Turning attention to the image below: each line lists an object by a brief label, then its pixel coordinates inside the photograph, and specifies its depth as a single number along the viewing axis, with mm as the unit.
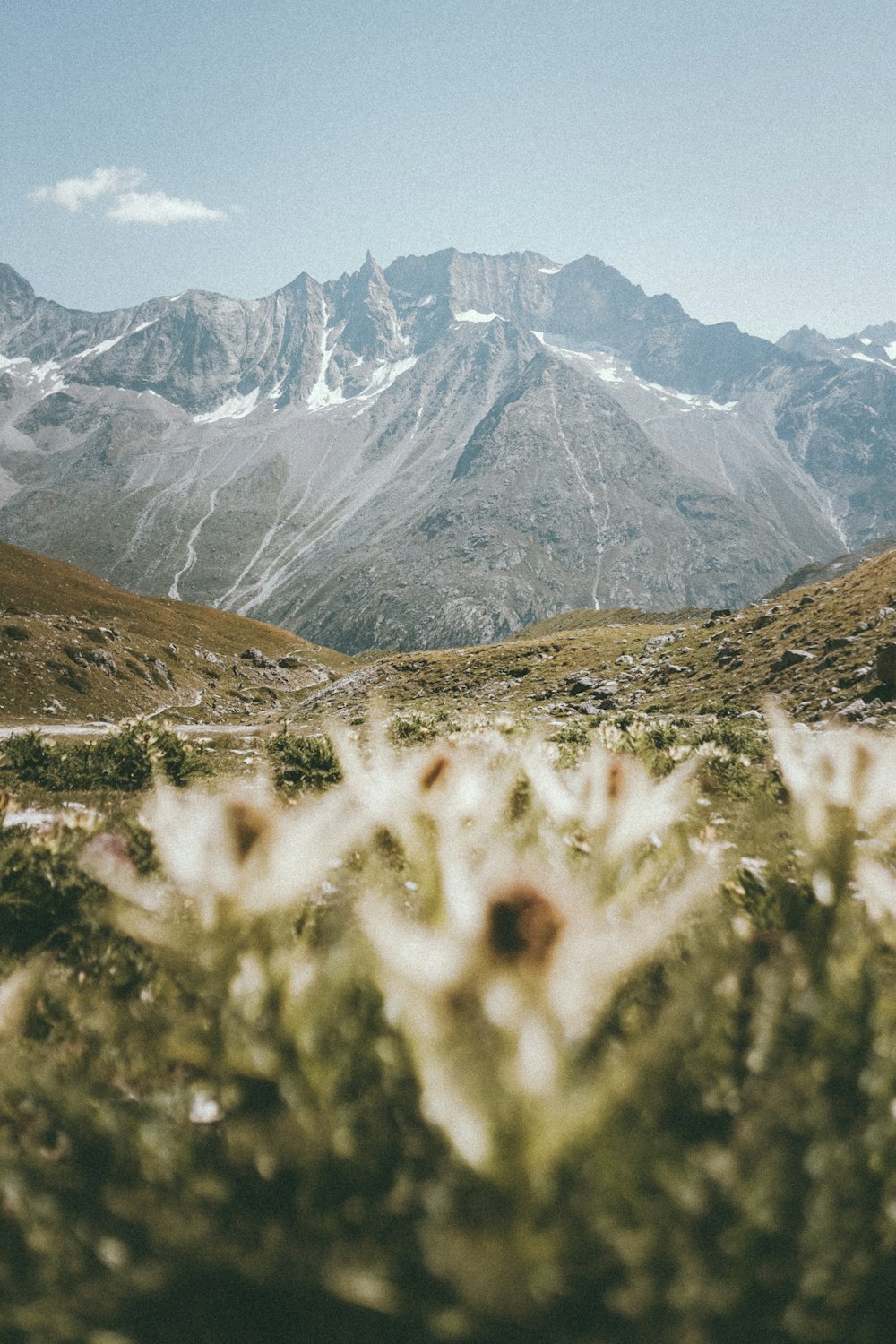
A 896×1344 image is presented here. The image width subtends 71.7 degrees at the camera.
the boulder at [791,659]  23516
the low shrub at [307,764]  8754
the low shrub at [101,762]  7996
